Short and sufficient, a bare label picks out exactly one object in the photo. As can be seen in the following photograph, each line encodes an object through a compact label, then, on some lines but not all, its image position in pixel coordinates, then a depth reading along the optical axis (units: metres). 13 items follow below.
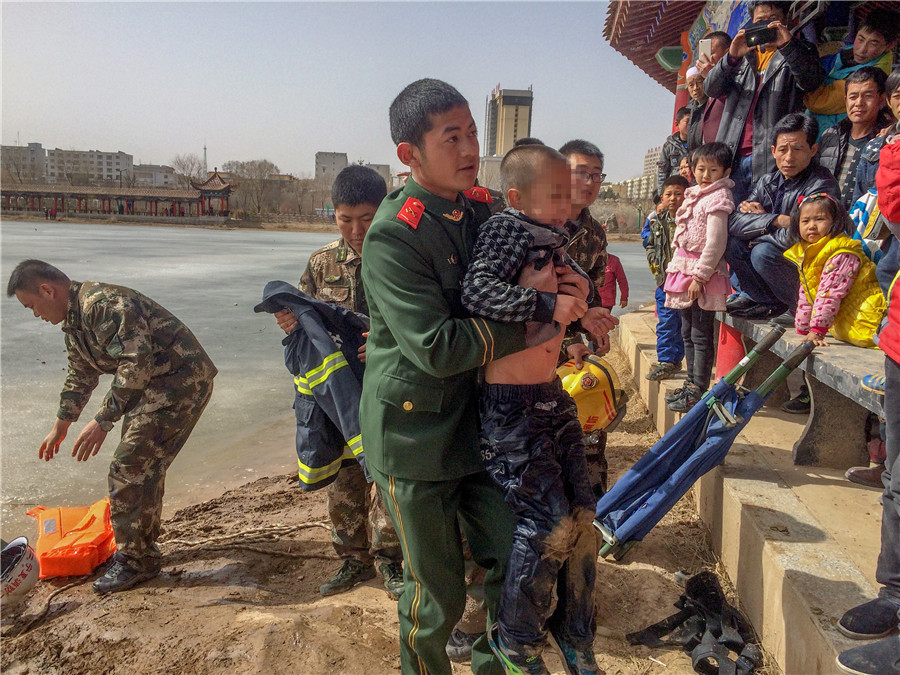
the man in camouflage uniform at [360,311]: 3.23
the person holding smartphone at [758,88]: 4.70
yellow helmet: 3.72
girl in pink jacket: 4.44
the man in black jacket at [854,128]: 3.96
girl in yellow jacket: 3.43
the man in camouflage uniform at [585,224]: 3.12
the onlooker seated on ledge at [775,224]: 4.18
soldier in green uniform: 1.86
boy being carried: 1.83
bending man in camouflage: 3.63
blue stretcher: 2.80
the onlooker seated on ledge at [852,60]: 4.47
